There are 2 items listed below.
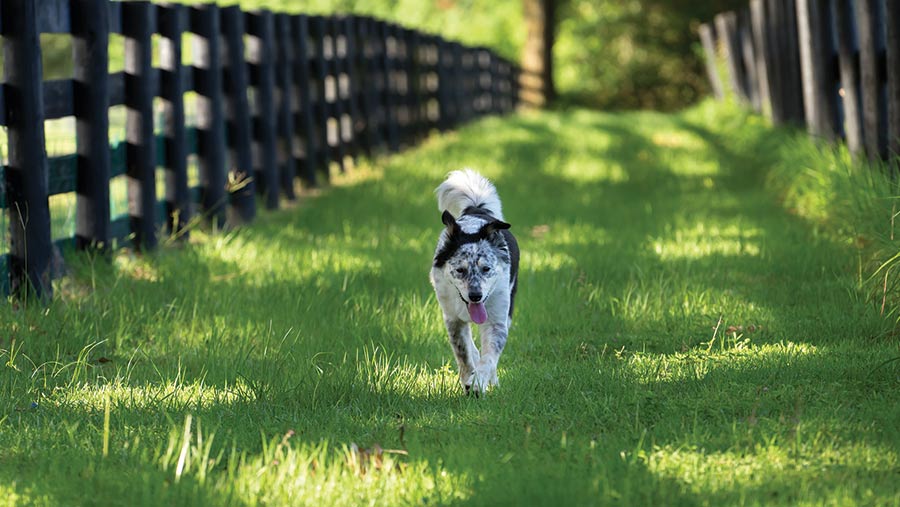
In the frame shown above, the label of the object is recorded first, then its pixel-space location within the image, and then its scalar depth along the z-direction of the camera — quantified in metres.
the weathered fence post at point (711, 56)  54.91
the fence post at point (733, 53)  44.94
